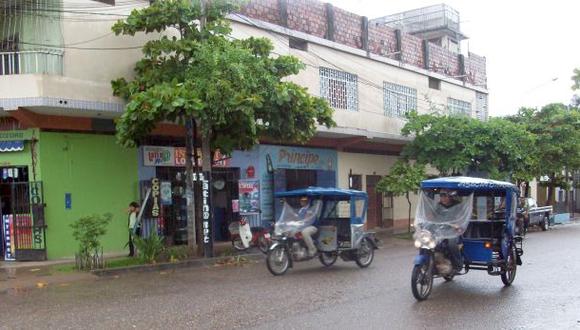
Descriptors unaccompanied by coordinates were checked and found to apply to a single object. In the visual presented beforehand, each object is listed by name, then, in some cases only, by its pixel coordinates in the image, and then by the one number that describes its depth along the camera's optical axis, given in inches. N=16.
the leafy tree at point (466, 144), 951.6
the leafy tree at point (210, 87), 541.3
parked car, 953.5
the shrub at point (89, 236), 533.0
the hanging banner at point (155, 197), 711.1
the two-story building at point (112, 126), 611.5
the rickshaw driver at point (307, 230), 518.9
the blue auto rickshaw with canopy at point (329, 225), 518.9
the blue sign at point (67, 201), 638.5
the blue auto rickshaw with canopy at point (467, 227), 389.4
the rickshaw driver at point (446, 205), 397.7
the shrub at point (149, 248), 577.3
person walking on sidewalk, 639.1
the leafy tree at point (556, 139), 1177.4
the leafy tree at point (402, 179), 891.4
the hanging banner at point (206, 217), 619.5
